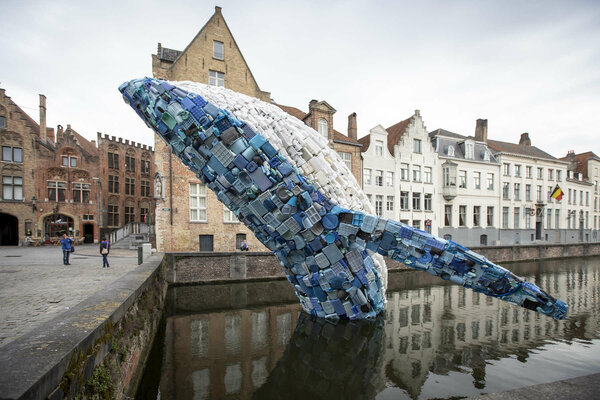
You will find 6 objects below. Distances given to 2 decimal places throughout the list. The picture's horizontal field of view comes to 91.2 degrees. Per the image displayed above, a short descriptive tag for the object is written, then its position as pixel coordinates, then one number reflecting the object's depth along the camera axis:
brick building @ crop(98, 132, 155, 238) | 29.85
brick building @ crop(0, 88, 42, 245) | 24.25
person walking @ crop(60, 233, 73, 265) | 11.28
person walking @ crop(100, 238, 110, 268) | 10.65
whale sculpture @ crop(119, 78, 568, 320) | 5.34
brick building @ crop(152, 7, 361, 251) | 17.53
